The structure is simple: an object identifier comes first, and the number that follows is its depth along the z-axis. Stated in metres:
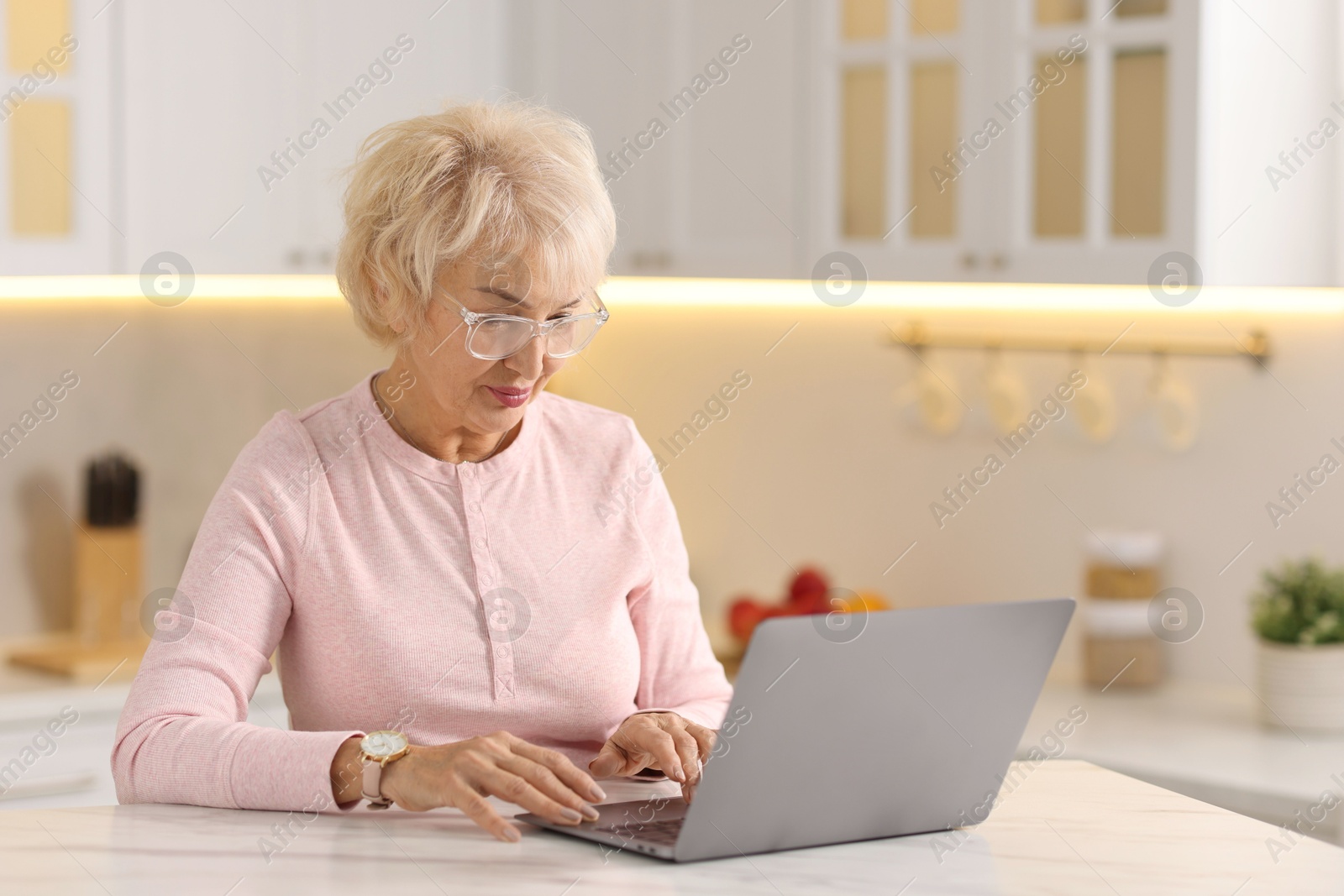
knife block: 3.05
